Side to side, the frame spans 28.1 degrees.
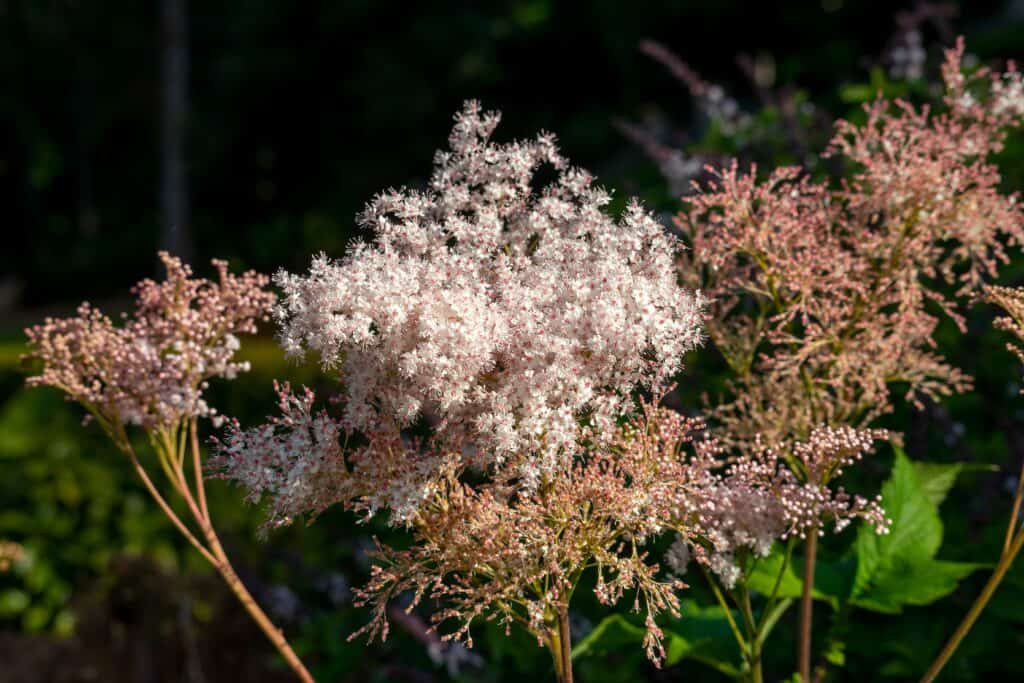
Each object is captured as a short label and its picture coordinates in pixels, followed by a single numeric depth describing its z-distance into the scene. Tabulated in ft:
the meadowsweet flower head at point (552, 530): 2.34
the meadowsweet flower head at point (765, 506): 2.40
